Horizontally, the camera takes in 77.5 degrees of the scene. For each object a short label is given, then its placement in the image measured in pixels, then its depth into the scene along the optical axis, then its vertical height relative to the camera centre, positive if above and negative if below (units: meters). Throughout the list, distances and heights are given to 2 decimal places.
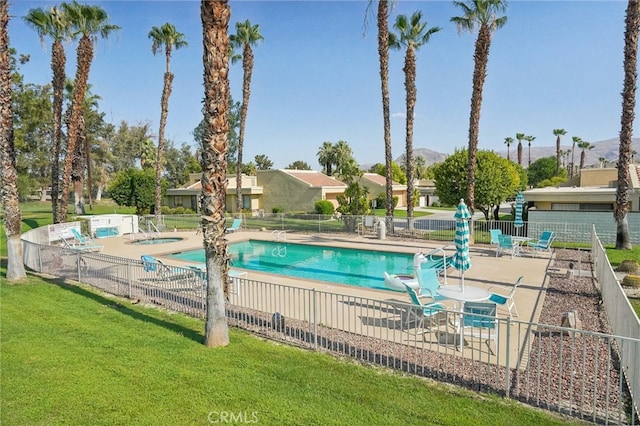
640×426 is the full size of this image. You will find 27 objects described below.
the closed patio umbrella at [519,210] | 19.51 -0.68
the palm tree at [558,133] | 78.12 +12.60
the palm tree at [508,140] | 89.81 +12.93
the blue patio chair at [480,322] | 6.62 -2.13
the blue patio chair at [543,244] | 16.14 -1.93
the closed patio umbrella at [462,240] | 9.91 -1.08
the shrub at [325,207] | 37.84 -0.65
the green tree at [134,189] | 33.94 +1.21
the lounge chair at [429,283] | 9.10 -1.99
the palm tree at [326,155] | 63.83 +7.25
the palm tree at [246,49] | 29.91 +11.49
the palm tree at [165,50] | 28.28 +10.99
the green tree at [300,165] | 92.12 +8.24
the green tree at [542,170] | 76.88 +5.27
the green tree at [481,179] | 25.33 +1.21
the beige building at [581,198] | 21.39 -0.08
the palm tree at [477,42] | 19.69 +7.76
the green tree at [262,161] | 84.69 +8.53
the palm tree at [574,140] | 85.12 +12.07
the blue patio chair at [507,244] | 16.12 -1.91
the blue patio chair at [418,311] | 7.91 -2.26
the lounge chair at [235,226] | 25.09 -1.54
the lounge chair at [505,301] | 8.03 -2.11
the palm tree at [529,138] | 85.06 +12.66
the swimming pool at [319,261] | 15.48 -2.81
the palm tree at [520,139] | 77.88 +11.91
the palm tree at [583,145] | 79.81 +10.32
